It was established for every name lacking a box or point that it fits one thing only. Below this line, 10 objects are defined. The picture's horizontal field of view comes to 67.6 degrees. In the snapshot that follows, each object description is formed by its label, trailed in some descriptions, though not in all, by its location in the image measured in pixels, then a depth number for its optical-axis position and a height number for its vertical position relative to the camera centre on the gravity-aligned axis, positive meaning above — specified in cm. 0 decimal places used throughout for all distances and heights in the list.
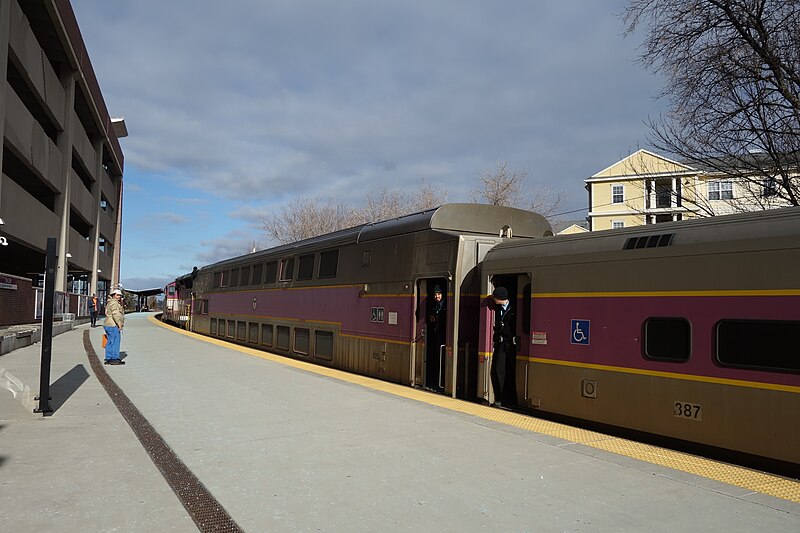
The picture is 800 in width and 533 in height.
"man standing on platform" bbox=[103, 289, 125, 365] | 1348 -46
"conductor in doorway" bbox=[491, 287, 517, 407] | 845 -58
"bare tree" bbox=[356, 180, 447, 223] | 4572 +768
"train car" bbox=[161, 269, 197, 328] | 3070 +22
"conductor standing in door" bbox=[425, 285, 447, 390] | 983 -49
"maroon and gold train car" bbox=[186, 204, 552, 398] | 934 +27
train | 551 -9
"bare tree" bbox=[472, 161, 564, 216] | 4103 +815
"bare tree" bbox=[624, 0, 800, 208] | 1242 +492
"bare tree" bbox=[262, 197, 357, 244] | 5378 +758
